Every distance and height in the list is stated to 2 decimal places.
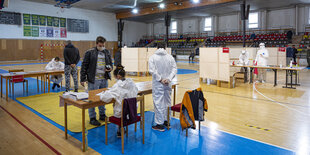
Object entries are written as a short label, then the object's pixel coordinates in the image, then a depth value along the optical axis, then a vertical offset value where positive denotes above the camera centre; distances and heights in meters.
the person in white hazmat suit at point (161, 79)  3.67 -0.22
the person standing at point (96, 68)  3.83 -0.04
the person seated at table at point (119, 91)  3.09 -0.36
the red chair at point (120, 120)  2.93 -0.76
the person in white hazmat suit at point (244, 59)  8.97 +0.26
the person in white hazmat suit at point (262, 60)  8.87 +0.22
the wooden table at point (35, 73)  5.77 -0.21
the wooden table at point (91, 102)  2.95 -0.50
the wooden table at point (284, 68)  7.15 -0.11
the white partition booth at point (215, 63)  7.61 +0.09
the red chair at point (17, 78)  5.86 -0.33
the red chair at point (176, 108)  3.69 -0.71
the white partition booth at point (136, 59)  10.84 +0.33
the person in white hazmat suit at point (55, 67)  7.05 -0.04
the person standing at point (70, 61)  5.98 +0.13
